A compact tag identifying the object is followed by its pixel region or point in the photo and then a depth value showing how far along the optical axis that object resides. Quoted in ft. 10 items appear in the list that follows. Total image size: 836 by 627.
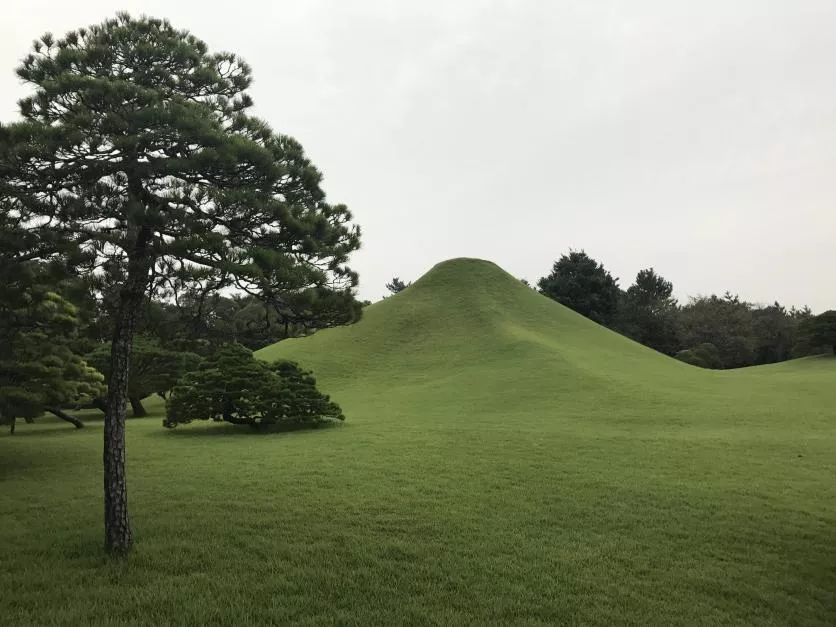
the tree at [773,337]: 180.04
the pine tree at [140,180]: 19.57
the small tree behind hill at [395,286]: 342.64
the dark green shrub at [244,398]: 64.49
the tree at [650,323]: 193.88
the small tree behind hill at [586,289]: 194.39
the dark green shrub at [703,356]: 166.49
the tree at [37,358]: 38.19
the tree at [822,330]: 137.90
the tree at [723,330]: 179.11
